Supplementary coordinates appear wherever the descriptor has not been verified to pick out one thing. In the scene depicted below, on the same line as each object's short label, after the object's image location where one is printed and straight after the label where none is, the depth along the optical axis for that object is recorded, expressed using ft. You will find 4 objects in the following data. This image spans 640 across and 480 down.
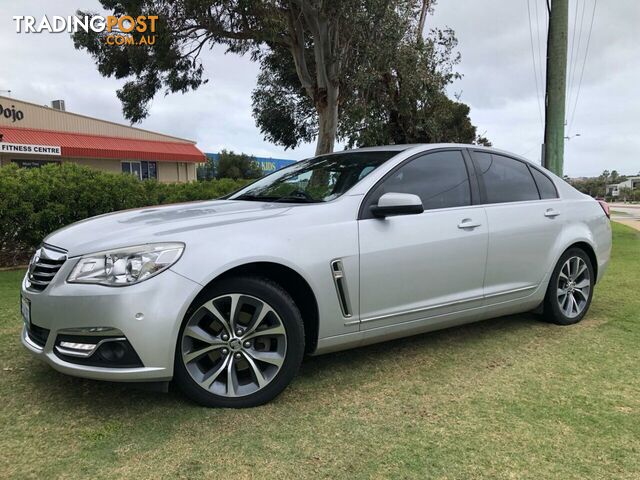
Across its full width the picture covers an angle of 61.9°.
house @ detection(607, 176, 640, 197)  348.94
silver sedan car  9.07
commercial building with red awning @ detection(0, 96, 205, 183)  97.30
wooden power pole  30.83
